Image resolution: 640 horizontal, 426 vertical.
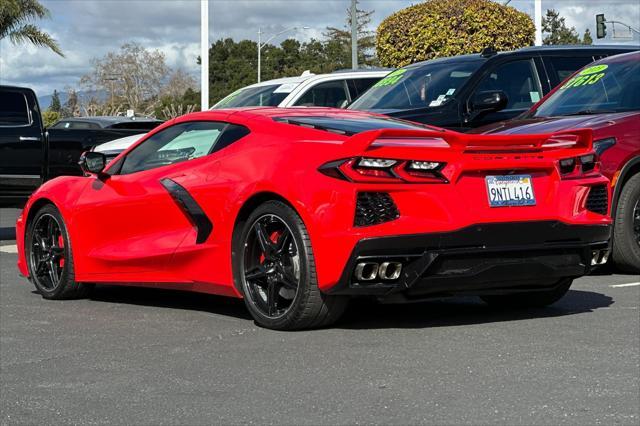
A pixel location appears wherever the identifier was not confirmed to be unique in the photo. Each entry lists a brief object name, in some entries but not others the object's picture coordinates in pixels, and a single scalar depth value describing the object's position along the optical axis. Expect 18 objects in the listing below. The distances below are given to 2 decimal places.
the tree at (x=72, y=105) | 66.31
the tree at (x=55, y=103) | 67.31
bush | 27.31
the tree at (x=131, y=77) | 86.81
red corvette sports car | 6.71
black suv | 12.12
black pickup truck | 15.21
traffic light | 52.22
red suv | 9.61
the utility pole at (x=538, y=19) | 27.71
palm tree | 33.28
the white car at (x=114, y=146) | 15.09
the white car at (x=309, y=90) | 14.73
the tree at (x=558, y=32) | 114.94
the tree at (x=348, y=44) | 97.05
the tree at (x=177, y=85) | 92.78
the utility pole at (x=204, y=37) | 27.41
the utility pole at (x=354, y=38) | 35.30
